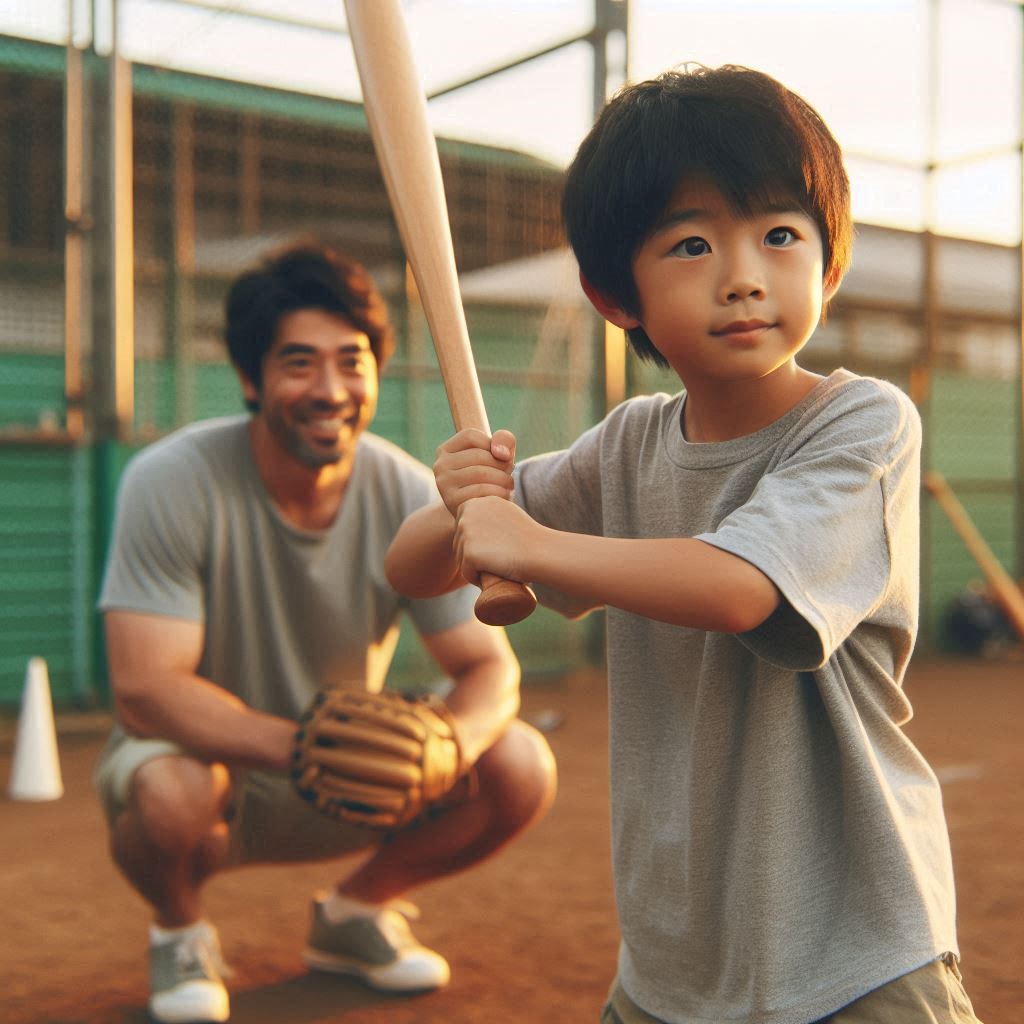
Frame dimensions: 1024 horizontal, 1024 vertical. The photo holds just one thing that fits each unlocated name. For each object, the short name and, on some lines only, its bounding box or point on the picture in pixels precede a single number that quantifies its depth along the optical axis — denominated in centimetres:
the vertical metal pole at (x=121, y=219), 536
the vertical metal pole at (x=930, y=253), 710
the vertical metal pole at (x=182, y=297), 598
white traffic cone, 423
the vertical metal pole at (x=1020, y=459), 721
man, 242
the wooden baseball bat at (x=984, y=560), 625
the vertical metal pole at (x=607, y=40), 554
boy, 121
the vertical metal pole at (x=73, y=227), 532
